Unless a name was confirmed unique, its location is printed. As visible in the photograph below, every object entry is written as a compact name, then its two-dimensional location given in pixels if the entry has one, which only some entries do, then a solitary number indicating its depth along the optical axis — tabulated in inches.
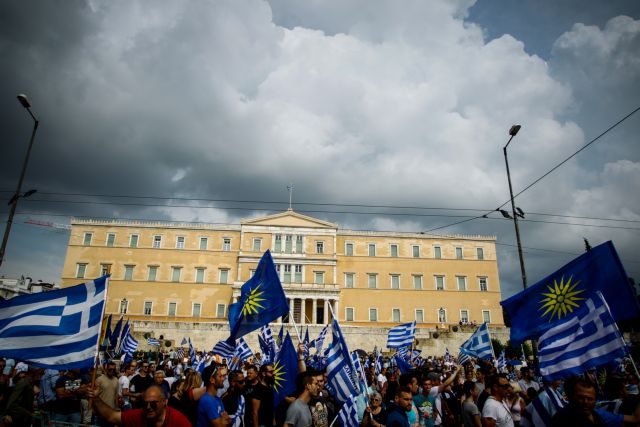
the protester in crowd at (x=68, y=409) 238.7
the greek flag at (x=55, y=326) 180.7
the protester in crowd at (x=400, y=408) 169.2
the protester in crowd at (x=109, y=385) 271.1
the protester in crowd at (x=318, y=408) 180.5
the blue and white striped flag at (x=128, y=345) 567.8
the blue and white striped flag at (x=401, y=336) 556.4
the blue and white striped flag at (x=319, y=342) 581.9
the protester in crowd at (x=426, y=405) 231.1
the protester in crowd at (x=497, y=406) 174.4
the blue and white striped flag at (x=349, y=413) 193.8
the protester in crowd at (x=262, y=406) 225.1
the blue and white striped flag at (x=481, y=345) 376.2
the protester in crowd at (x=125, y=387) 307.6
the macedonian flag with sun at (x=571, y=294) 176.6
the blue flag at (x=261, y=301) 281.3
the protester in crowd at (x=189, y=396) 183.2
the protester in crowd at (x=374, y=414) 187.2
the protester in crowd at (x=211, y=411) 161.6
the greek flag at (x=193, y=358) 490.6
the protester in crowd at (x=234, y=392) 233.0
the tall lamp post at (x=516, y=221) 521.9
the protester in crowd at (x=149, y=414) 122.6
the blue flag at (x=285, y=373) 237.7
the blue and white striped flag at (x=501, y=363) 544.4
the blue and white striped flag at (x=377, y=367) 499.5
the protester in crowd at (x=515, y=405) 214.2
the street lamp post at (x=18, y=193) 540.4
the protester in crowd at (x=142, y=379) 304.8
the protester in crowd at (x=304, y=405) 156.6
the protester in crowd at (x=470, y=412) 196.2
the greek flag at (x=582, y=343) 160.5
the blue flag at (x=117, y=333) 691.7
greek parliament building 1738.4
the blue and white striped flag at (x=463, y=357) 427.7
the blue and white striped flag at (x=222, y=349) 482.9
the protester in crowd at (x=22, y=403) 204.1
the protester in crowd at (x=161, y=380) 281.4
